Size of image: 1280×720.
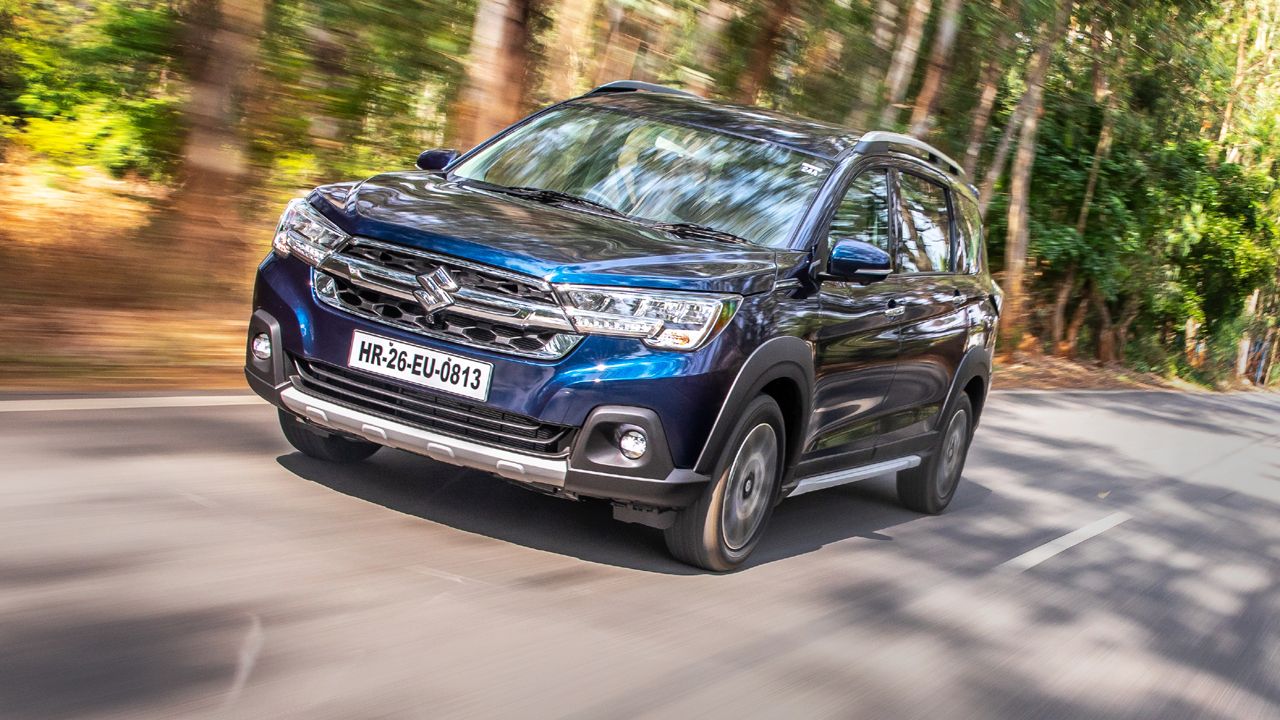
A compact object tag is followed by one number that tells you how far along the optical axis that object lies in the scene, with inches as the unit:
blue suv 193.5
